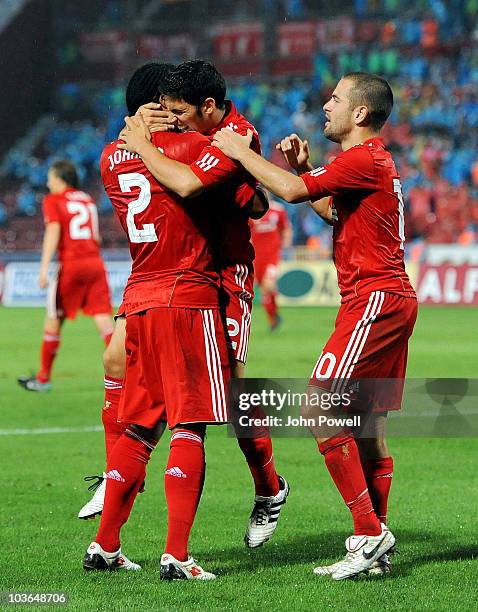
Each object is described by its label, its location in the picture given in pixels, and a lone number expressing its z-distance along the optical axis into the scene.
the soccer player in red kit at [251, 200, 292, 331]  32.81
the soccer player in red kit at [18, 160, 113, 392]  21.64
